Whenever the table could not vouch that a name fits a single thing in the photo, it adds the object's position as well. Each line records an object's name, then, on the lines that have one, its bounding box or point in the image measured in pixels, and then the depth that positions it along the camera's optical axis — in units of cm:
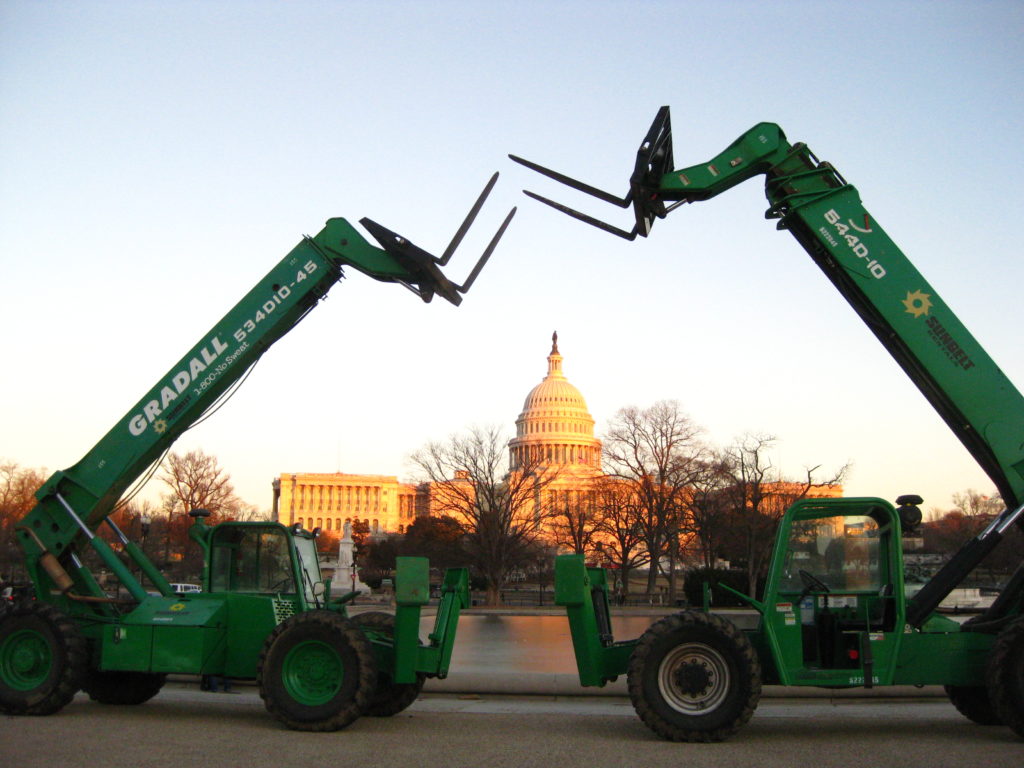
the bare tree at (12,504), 6438
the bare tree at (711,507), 5559
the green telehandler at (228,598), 1029
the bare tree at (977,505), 10747
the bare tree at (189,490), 7356
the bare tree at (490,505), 6244
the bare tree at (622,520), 6231
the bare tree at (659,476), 5850
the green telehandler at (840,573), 943
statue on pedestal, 6388
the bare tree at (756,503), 5144
